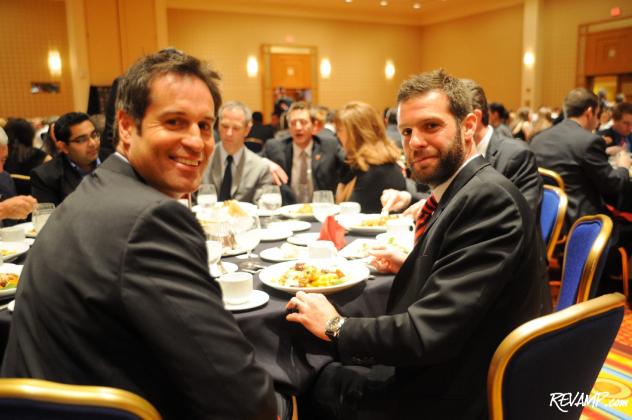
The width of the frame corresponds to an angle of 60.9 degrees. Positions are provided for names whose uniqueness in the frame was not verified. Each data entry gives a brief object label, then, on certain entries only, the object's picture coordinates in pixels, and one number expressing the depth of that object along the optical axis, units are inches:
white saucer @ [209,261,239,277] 74.1
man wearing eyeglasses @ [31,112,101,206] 134.3
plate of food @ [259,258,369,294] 68.1
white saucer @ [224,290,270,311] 62.6
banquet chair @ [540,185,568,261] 117.3
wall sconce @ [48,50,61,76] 456.8
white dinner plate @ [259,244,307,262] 84.3
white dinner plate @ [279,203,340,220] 117.7
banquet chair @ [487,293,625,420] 44.3
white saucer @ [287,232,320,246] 91.7
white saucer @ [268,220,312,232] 104.2
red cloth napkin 88.2
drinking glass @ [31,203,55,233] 95.8
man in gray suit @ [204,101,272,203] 151.7
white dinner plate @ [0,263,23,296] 75.9
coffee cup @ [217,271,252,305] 63.7
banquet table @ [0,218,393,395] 62.3
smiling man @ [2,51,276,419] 35.7
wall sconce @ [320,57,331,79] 544.4
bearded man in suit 52.8
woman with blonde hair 137.8
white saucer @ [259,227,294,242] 96.8
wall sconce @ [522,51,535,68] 473.1
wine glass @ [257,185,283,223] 112.9
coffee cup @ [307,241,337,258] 78.0
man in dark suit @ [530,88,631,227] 157.8
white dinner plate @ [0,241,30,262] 84.3
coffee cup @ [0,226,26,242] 95.0
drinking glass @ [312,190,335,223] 106.9
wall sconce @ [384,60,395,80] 578.9
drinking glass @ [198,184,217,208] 120.0
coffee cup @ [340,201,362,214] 112.7
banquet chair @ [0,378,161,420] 32.0
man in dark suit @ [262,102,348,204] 180.5
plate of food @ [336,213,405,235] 99.9
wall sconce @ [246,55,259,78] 509.0
